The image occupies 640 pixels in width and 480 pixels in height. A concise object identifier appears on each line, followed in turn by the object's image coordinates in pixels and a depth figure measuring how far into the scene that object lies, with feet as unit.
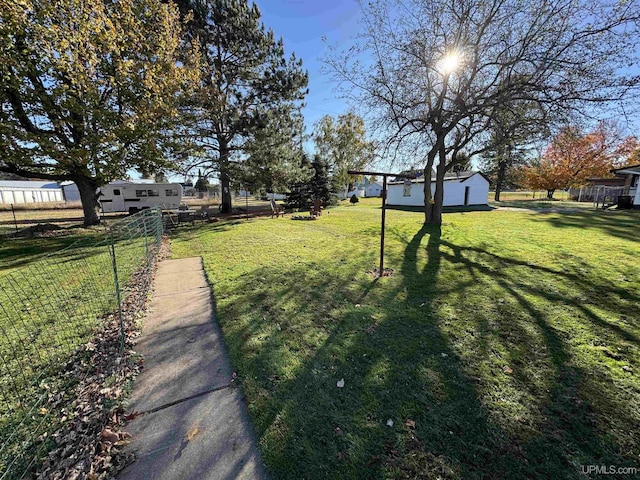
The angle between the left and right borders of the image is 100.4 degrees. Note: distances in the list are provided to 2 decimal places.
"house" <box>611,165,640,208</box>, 55.76
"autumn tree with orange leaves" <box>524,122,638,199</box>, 98.25
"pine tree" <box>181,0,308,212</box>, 46.29
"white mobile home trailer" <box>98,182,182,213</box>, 71.97
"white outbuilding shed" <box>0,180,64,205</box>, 98.84
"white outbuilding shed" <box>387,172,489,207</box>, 77.36
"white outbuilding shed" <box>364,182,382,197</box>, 192.42
